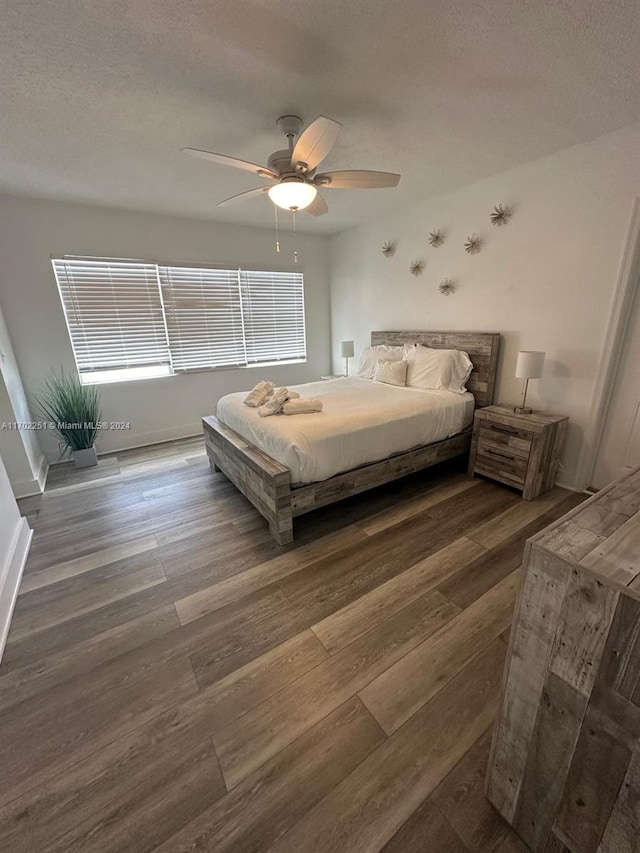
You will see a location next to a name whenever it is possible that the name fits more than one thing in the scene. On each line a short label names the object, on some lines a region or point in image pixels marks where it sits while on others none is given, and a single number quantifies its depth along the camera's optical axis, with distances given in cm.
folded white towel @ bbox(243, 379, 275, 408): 288
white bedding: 229
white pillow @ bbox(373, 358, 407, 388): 362
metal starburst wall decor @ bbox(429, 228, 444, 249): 353
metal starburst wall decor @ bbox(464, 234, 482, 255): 321
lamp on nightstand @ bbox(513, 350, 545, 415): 267
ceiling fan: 175
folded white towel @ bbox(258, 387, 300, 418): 264
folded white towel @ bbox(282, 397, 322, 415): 263
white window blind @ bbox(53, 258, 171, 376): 359
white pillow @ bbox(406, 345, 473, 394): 333
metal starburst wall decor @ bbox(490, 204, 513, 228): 295
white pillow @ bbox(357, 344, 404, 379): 388
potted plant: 353
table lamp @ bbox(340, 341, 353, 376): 459
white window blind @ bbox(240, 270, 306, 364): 465
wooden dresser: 71
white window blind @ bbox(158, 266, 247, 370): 411
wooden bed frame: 225
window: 367
